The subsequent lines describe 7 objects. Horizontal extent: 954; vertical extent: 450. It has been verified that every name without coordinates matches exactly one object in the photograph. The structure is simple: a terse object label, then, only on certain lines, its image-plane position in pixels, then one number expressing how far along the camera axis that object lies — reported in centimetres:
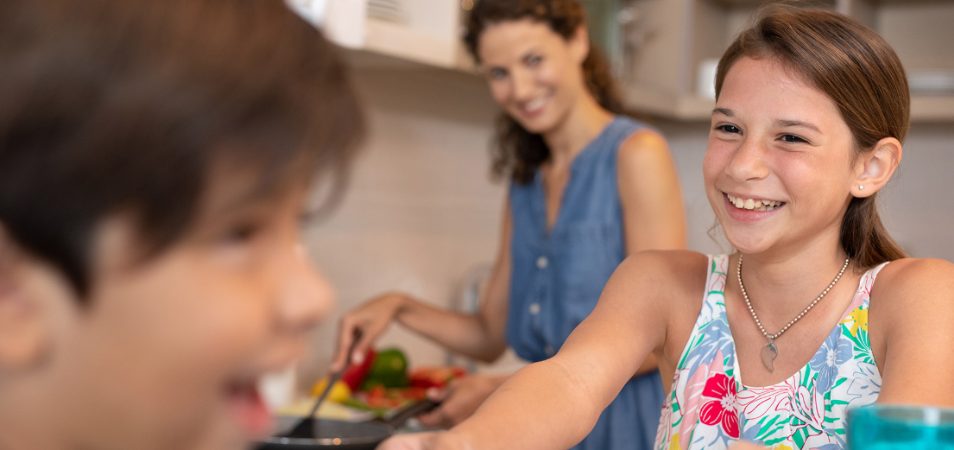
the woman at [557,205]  192
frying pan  151
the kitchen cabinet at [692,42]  298
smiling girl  117
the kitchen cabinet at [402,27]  172
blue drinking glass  63
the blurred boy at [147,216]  37
